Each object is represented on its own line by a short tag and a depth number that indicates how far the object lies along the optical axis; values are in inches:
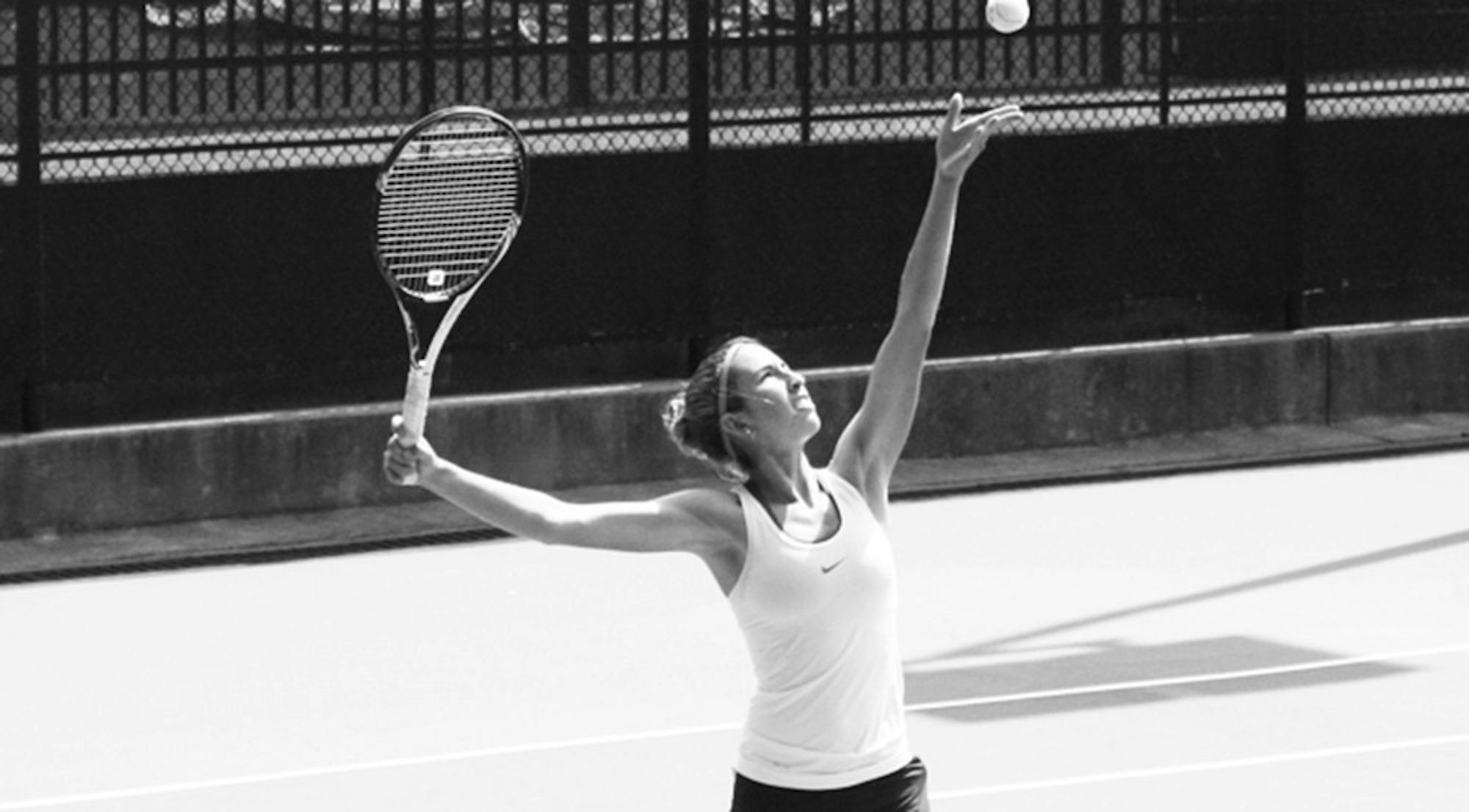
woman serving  439.2
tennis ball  673.0
